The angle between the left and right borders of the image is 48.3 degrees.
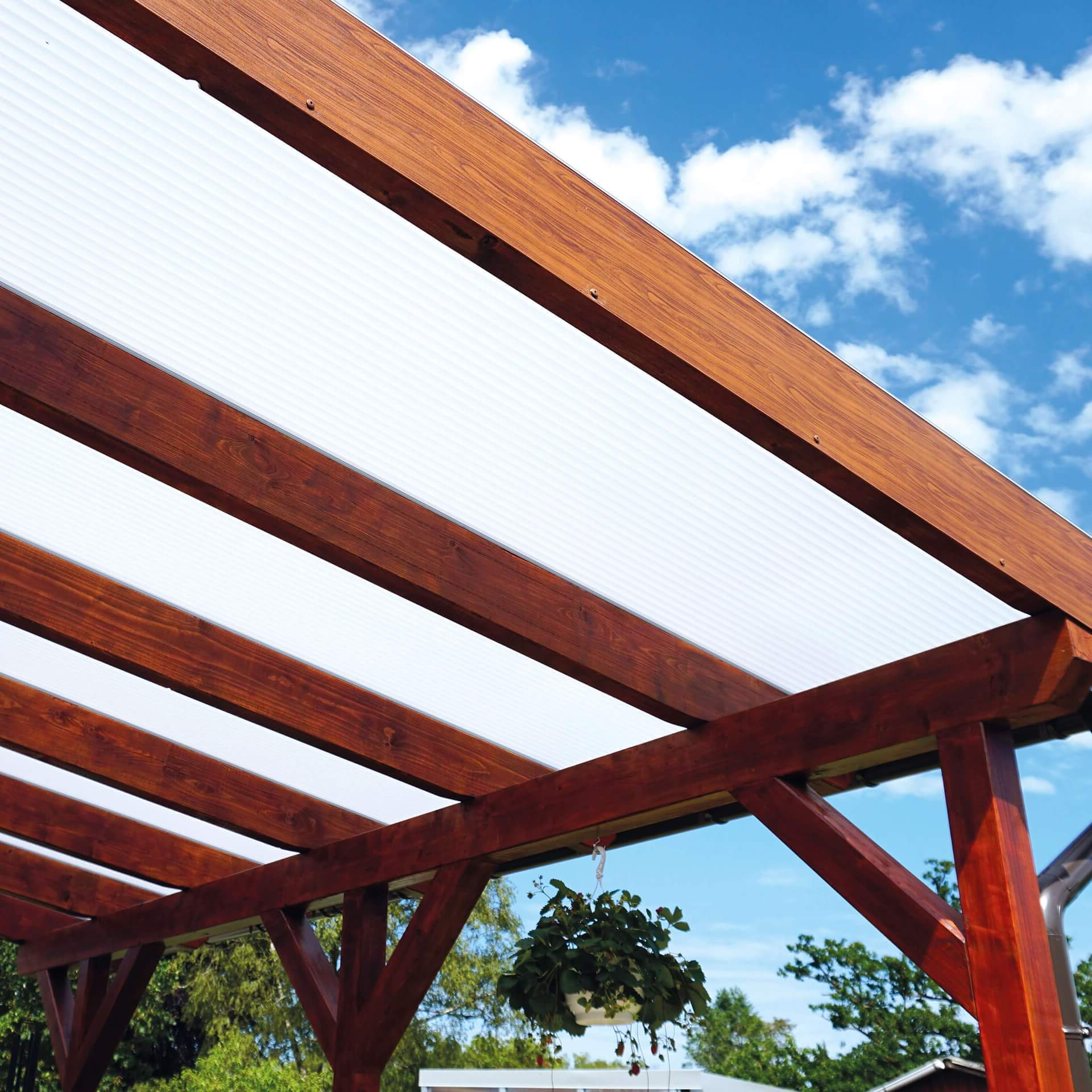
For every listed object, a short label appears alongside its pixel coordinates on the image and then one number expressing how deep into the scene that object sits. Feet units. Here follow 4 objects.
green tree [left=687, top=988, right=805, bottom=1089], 65.19
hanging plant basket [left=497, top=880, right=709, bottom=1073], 11.21
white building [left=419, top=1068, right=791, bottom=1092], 24.34
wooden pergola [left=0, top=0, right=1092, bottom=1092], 6.15
